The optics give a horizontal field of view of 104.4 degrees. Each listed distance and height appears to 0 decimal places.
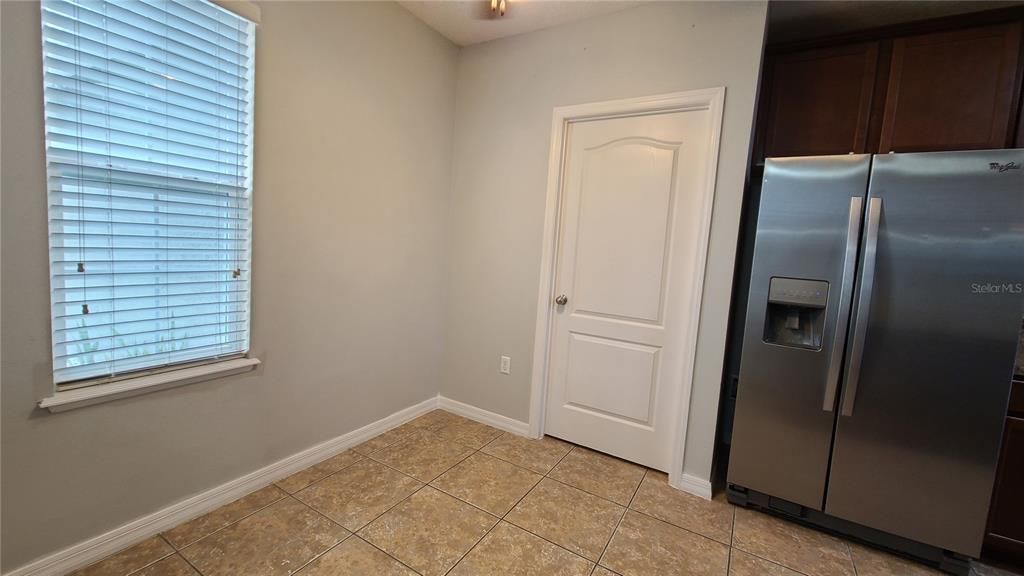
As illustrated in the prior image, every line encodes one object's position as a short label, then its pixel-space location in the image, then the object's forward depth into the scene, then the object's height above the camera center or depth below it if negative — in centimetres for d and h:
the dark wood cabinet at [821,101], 215 +98
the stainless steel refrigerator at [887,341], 157 -26
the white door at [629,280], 218 -11
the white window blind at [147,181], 134 +17
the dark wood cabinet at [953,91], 191 +96
